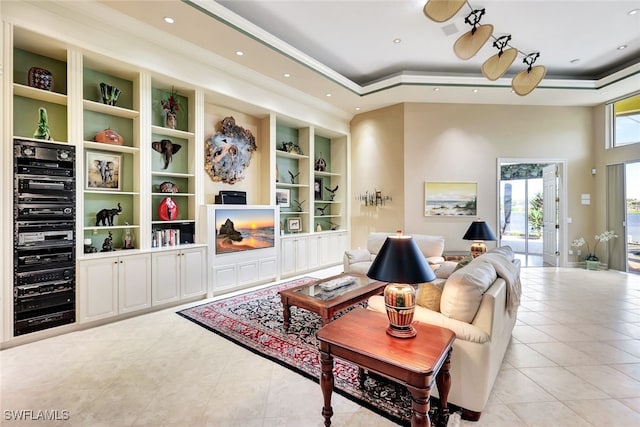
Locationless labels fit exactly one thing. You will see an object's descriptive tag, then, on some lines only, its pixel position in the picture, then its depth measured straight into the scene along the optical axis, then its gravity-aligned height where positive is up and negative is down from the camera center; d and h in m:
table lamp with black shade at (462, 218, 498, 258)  3.77 -0.33
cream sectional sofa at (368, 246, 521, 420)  1.84 -0.76
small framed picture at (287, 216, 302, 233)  6.22 -0.27
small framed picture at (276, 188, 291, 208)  6.03 +0.33
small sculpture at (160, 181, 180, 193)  4.24 +0.38
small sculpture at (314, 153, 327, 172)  6.88 +1.14
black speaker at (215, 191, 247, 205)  4.89 +0.26
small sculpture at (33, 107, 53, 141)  3.07 +0.92
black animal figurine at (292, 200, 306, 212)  6.52 +0.15
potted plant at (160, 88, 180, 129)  4.29 +1.56
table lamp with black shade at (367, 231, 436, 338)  1.69 -0.39
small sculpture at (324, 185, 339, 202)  7.27 +0.54
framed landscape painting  6.39 +0.31
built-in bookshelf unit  3.12 +0.94
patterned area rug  2.05 -1.32
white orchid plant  6.07 -0.68
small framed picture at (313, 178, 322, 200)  6.85 +0.58
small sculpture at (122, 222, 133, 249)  3.79 -0.35
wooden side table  1.44 -0.77
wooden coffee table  2.88 -0.92
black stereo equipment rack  2.87 -0.24
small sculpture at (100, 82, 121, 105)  3.63 +1.54
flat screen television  4.58 -0.29
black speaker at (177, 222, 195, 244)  4.44 -0.30
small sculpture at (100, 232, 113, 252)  3.62 -0.41
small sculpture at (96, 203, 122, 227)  3.65 -0.04
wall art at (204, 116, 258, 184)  4.95 +1.09
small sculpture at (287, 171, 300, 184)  6.43 +0.80
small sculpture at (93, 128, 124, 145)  3.60 +0.97
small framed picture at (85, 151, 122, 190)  3.61 +0.55
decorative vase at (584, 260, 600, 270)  6.17 -1.16
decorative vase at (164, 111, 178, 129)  4.29 +1.40
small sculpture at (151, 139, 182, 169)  4.29 +0.98
